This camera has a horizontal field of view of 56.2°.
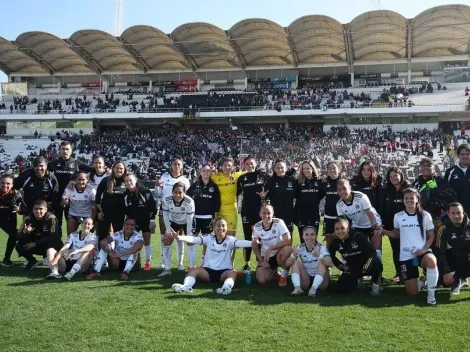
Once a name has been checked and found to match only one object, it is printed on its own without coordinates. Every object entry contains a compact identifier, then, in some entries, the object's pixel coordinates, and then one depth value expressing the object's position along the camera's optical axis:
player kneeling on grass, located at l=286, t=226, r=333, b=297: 5.75
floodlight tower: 51.88
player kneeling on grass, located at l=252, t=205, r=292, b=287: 6.31
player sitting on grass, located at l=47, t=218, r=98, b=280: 6.68
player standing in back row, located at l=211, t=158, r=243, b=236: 7.44
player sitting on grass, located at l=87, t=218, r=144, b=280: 6.87
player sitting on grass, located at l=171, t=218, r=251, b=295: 6.29
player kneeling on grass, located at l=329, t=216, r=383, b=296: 5.73
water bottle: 6.41
